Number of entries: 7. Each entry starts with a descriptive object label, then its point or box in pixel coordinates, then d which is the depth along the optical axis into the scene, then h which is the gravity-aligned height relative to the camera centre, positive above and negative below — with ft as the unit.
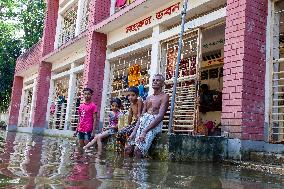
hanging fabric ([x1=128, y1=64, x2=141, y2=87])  31.58 +5.63
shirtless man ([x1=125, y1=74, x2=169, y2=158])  17.30 +0.74
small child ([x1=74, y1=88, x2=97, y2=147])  25.29 +0.80
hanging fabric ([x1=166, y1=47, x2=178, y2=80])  26.85 +6.10
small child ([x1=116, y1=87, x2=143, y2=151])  20.43 +1.11
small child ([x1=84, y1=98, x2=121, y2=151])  22.54 +0.68
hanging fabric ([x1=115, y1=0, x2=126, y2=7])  33.91 +13.50
